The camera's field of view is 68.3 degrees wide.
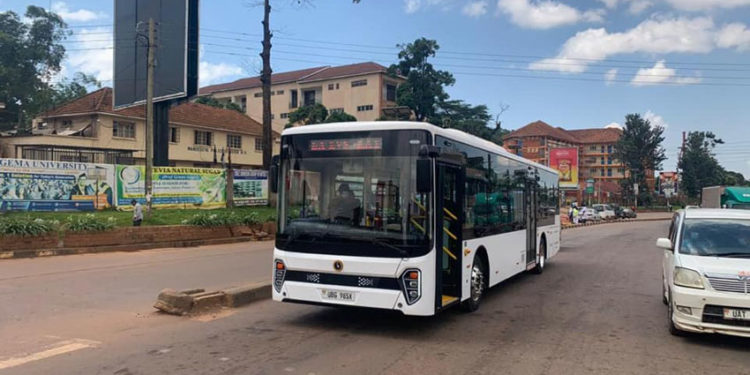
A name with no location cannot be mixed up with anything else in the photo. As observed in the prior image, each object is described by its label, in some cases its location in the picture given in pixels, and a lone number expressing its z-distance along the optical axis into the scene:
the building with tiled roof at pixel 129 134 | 38.38
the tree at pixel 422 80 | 55.69
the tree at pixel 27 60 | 51.75
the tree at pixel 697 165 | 95.00
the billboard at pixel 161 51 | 31.14
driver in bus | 7.38
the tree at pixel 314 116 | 51.75
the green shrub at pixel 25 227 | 15.01
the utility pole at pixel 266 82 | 29.11
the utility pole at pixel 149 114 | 21.78
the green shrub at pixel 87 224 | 16.38
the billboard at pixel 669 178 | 86.19
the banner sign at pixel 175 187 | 24.14
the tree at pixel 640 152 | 90.81
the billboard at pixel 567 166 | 58.25
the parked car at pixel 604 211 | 60.02
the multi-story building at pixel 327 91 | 68.44
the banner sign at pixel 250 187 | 28.66
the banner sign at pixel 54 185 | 19.66
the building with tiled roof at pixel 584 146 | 109.44
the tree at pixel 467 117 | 56.59
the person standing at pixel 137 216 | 19.19
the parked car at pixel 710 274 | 6.48
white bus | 7.01
